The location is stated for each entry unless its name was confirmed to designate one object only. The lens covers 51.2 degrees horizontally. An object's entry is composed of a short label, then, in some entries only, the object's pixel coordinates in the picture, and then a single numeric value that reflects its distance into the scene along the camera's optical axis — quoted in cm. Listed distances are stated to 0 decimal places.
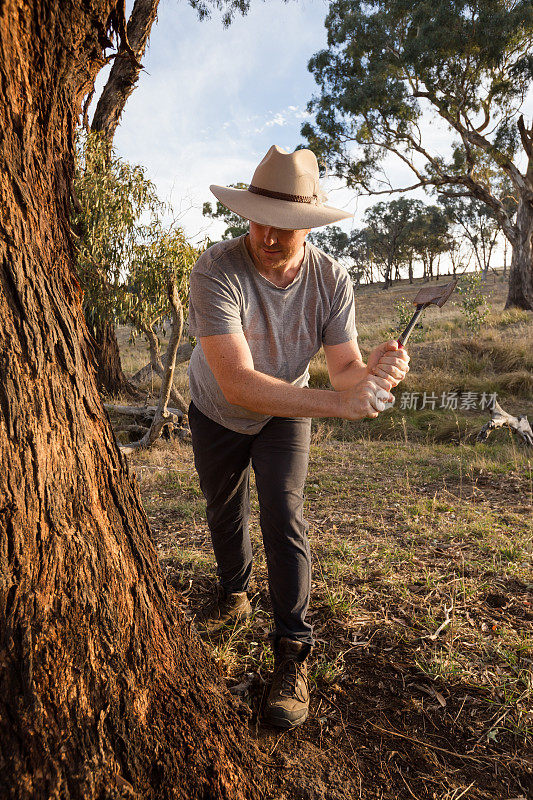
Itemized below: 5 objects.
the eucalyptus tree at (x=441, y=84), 1366
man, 193
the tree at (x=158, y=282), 646
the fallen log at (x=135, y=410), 780
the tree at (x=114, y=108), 184
